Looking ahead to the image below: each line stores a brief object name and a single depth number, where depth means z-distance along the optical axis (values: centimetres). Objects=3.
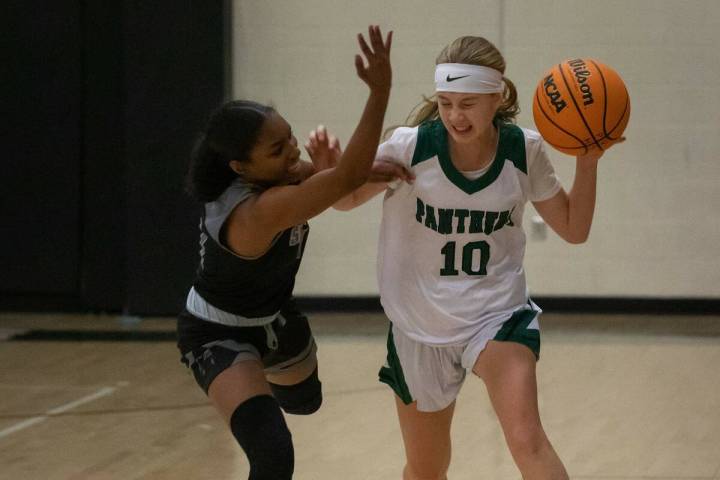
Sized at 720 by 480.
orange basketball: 737
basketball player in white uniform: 752
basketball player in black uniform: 679
